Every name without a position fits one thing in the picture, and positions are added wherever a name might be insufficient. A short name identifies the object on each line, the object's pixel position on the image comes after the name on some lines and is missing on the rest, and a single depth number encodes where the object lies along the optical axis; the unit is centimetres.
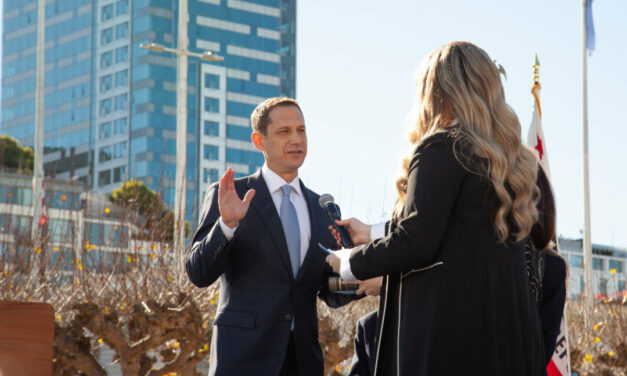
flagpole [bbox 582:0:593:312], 2098
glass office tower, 9325
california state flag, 692
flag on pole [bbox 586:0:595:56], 2297
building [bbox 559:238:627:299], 8619
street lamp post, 1802
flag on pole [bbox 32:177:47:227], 1189
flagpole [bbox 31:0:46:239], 2138
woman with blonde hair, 332
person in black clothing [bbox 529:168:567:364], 362
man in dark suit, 418
